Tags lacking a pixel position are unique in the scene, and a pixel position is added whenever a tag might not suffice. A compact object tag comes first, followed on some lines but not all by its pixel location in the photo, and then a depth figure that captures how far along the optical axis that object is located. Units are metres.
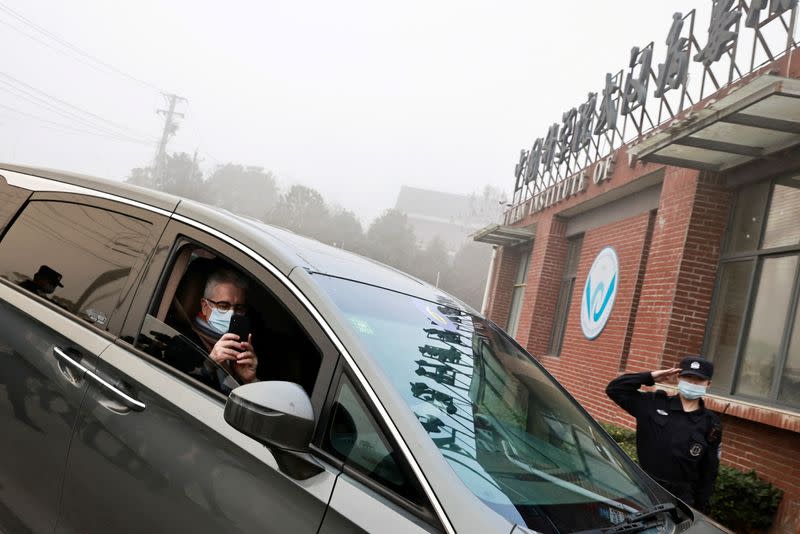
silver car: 1.74
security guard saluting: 4.17
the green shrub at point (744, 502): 5.70
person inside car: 2.29
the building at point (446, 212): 82.62
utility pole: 48.29
